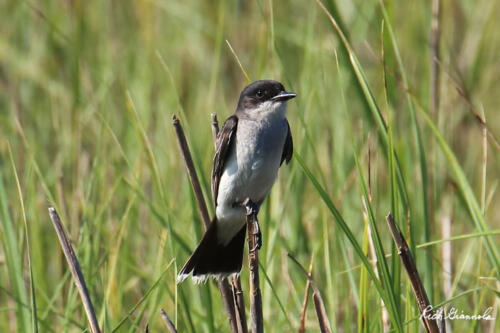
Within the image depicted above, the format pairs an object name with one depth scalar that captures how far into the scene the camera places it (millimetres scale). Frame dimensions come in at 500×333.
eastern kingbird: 5914
